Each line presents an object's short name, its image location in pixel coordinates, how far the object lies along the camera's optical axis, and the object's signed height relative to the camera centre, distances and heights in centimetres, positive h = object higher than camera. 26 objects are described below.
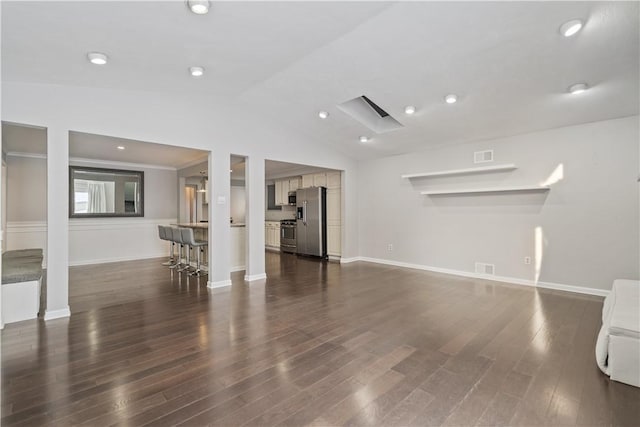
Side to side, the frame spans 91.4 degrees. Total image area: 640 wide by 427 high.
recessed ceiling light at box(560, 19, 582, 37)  270 +163
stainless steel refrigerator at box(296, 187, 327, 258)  764 -16
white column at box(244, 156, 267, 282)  527 -5
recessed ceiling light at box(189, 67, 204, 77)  344 +161
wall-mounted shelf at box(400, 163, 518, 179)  505 +72
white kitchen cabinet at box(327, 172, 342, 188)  738 +82
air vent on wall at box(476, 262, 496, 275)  533 -96
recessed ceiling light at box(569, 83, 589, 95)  359 +145
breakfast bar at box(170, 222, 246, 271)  608 -61
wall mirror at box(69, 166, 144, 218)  686 +54
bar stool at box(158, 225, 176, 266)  626 -41
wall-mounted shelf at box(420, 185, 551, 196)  471 +37
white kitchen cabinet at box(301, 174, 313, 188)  797 +86
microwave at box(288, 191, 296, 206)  873 +45
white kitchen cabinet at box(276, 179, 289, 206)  898 +63
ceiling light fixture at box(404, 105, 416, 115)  457 +154
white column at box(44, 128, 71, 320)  343 -7
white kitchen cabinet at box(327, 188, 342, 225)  741 +16
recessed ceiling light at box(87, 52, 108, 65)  290 +150
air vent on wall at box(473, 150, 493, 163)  532 +97
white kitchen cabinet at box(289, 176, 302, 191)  860 +86
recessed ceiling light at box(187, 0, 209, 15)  231 +158
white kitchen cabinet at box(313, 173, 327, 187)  769 +85
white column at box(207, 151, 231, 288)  482 -7
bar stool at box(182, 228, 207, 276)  554 -47
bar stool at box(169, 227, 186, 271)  582 -47
